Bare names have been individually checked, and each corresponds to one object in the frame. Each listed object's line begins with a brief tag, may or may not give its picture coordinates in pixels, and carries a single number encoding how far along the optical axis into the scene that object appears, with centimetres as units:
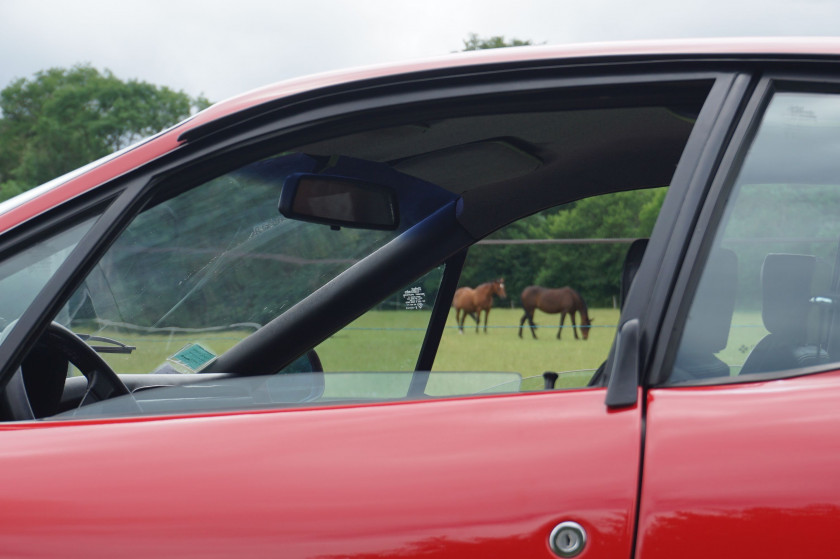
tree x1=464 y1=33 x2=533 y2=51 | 3944
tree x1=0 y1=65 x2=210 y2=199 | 5259
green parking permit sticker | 191
